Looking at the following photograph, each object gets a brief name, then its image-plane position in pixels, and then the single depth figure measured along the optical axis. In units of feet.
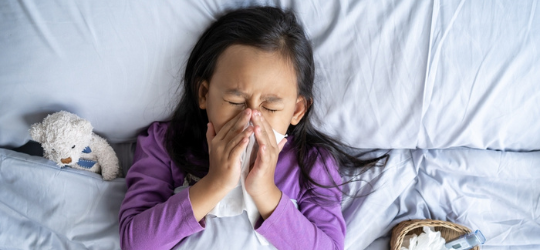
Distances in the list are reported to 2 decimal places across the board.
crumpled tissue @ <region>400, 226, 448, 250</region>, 3.86
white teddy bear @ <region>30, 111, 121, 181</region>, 3.43
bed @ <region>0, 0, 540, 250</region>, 3.39
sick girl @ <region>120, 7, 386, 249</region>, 3.03
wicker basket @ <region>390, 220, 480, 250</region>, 3.83
